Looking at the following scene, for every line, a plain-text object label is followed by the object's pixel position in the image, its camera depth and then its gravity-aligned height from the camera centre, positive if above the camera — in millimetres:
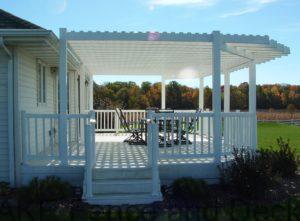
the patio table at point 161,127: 7875 -407
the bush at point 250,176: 5065 -1149
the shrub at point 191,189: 4980 -1352
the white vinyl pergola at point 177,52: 5432 +1420
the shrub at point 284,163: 6227 -1127
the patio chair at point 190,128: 5659 -497
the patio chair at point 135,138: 7950 -726
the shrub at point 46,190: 4788 -1309
